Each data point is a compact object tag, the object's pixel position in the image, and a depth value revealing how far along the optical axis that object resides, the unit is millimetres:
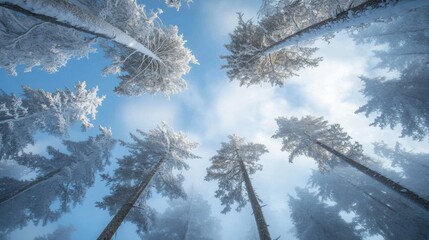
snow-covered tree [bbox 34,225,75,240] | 40519
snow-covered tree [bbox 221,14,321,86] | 10430
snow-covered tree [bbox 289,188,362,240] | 22562
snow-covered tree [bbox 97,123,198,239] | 14312
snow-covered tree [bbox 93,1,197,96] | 10250
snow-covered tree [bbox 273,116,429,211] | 15203
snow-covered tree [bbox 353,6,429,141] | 17547
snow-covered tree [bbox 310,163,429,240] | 19094
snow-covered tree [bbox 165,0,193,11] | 9289
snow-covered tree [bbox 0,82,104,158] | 14477
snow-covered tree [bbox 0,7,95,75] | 8180
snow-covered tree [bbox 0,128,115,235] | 17562
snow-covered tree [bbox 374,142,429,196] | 27484
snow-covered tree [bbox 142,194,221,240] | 30234
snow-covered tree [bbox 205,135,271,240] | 14047
